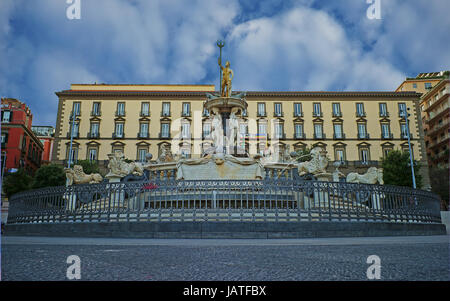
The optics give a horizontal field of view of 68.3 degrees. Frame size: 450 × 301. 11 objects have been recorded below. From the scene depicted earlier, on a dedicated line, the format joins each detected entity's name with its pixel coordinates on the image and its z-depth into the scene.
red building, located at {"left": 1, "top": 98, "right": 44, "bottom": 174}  43.01
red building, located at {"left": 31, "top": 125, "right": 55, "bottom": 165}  64.25
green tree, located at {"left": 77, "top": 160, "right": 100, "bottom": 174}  37.50
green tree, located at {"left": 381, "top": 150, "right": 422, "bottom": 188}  36.95
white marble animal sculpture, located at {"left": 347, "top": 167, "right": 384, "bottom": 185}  12.34
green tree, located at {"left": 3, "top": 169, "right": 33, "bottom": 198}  34.16
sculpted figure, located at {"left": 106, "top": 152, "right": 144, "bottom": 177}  12.51
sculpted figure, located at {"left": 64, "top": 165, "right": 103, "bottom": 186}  12.34
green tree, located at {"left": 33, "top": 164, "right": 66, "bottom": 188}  35.62
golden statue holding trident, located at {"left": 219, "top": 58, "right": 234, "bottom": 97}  16.30
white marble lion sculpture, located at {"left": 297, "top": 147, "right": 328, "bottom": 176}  12.34
